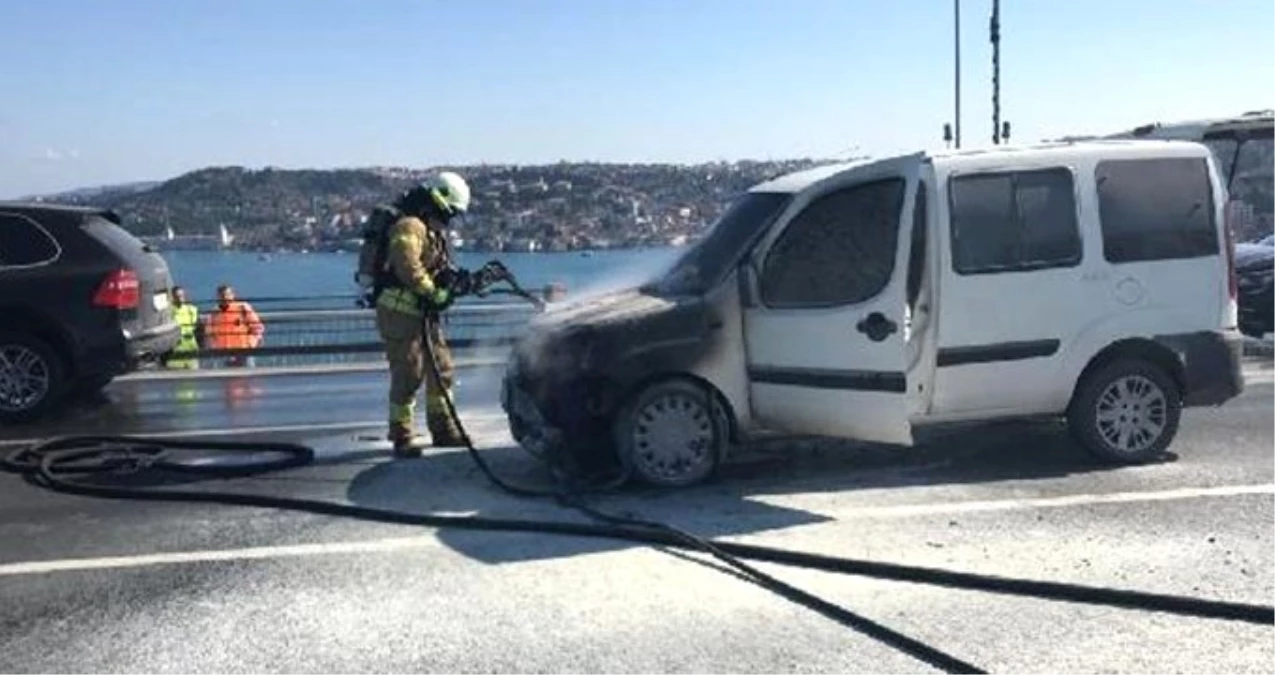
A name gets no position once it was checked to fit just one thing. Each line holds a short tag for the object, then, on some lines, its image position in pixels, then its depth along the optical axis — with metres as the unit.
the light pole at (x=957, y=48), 23.91
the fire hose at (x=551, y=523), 5.28
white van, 7.55
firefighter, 8.65
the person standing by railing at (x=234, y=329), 16.98
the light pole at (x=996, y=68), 21.45
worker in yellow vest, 14.91
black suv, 11.03
